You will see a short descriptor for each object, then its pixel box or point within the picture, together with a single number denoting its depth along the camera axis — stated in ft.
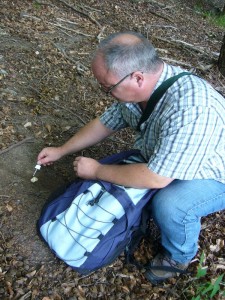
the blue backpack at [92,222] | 7.40
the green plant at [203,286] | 7.57
